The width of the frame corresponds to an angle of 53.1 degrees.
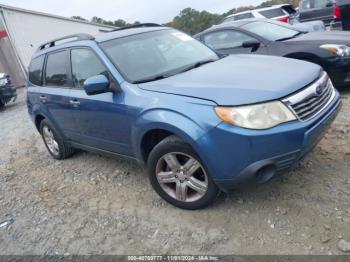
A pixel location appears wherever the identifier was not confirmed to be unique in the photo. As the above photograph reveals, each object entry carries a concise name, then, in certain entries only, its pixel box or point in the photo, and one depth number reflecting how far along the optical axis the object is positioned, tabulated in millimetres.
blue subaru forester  2734
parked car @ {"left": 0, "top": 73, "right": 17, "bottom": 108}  11781
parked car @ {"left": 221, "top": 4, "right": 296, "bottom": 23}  15086
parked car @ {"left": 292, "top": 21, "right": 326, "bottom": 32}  8094
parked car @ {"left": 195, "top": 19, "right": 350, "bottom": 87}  5414
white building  18812
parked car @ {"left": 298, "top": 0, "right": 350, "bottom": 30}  11807
